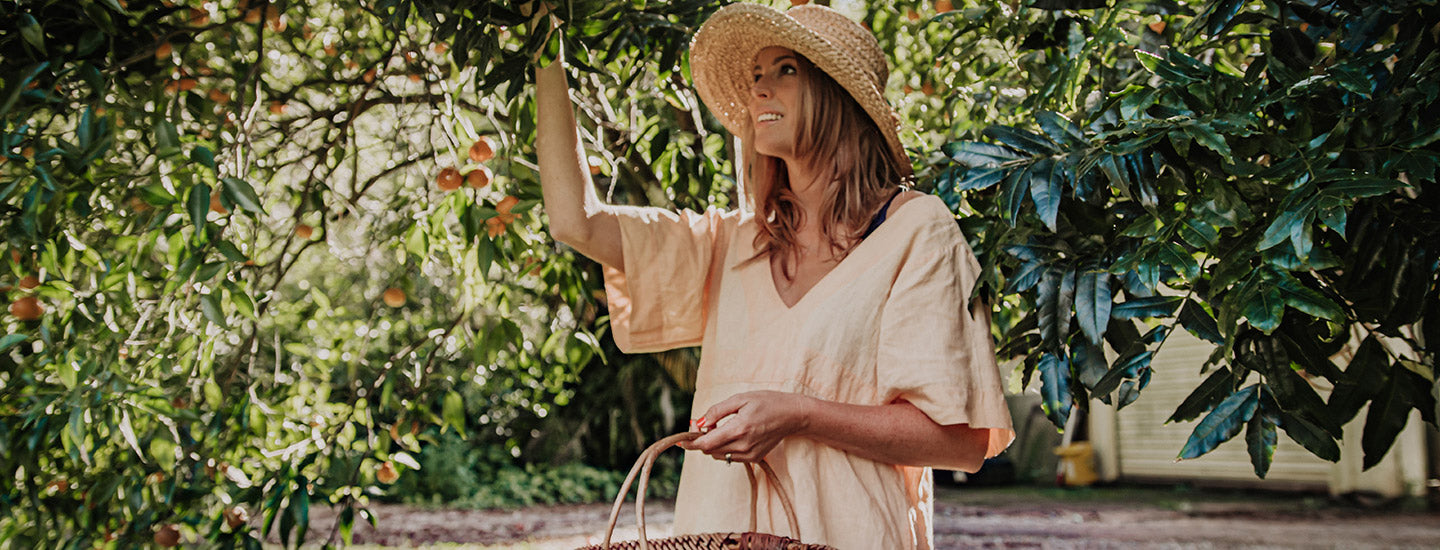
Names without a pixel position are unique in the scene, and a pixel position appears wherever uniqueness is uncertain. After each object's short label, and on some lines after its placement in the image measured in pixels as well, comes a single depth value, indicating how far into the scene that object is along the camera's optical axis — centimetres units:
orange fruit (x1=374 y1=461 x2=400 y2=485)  288
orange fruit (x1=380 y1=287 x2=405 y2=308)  310
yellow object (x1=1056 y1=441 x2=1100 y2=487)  1051
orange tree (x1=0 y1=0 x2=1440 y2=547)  126
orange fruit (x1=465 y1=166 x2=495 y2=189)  243
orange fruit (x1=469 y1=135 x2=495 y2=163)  250
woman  137
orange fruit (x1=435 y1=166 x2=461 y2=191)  244
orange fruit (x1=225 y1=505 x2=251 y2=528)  252
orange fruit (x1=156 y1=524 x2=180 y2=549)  259
